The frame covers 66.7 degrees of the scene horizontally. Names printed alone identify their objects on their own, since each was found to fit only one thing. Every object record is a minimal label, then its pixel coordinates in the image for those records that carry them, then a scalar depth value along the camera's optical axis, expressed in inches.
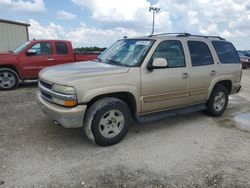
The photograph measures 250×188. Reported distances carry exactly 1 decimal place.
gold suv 117.5
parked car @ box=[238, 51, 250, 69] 640.9
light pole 1093.9
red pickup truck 271.3
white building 586.1
